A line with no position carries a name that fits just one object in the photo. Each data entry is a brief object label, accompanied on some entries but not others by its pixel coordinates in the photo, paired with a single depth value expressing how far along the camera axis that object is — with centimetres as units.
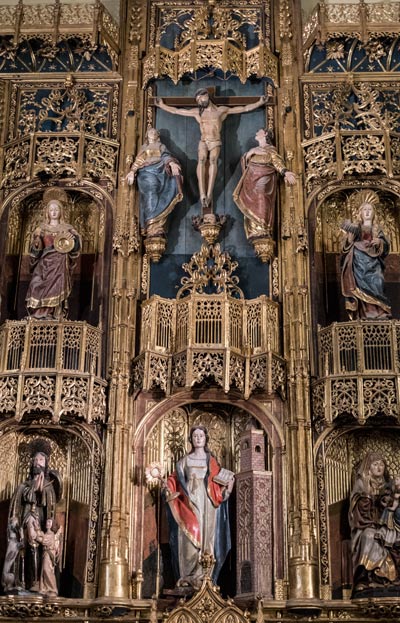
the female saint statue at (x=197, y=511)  1570
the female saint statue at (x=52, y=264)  1722
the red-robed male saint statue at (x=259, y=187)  1811
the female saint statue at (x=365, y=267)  1711
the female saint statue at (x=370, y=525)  1542
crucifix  1858
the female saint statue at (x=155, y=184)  1809
